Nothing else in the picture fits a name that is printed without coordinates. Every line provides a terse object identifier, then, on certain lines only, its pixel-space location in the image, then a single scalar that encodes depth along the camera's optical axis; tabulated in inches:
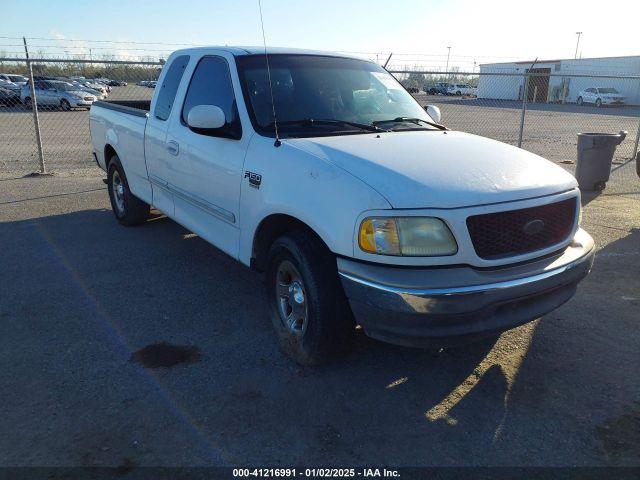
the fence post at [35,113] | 389.1
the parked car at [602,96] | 1637.6
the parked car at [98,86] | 1363.9
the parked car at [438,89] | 2504.9
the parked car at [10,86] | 1170.0
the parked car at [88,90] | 1148.5
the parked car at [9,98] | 1071.4
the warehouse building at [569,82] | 1753.2
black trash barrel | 357.4
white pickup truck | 115.3
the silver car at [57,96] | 1065.5
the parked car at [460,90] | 2501.2
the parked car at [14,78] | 1551.4
